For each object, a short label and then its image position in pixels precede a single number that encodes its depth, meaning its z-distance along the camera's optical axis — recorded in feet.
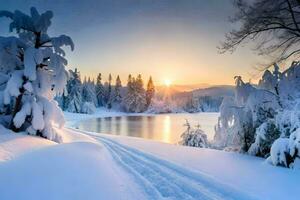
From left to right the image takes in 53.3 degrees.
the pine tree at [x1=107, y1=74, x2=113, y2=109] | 272.00
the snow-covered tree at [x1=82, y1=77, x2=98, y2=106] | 238.89
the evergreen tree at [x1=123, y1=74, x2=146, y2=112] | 257.96
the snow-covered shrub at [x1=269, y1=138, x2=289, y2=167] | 23.36
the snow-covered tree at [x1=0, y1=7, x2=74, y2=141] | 37.27
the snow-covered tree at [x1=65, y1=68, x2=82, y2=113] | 208.64
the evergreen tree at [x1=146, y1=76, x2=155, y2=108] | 282.73
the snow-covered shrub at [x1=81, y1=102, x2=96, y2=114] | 215.94
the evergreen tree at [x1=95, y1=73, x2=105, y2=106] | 284.41
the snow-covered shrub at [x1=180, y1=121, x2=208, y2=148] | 53.31
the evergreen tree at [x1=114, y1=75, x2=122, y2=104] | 271.08
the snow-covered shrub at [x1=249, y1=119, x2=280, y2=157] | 28.22
